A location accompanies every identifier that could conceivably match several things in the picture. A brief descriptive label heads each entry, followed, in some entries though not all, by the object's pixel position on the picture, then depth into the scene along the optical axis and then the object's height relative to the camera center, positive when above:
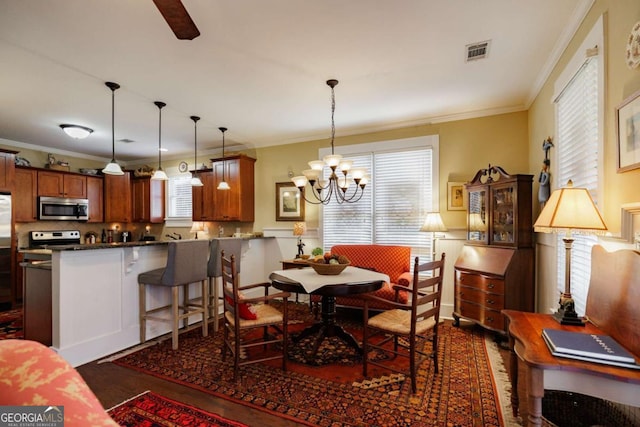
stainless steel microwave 5.43 +0.09
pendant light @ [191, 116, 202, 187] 4.35 +1.26
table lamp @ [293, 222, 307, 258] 4.91 -0.26
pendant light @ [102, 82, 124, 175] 3.25 +0.50
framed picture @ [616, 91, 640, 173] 1.49 +0.40
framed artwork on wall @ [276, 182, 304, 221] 5.21 +0.18
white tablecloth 2.65 -0.59
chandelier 3.09 +0.44
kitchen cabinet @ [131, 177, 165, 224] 6.45 +0.28
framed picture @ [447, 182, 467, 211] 4.12 +0.21
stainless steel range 5.44 -0.43
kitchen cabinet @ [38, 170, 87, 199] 5.46 +0.53
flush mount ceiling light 4.44 +1.18
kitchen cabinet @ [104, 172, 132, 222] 6.43 +0.33
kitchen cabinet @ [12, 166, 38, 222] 5.11 +0.32
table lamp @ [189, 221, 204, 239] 6.08 -0.26
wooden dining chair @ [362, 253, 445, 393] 2.39 -0.90
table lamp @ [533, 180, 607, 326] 1.65 -0.03
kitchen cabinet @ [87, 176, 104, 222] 6.16 +0.32
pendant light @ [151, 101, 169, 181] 3.75 +1.30
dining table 2.63 -0.62
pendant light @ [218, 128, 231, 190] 4.72 +0.43
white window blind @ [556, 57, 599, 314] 2.09 +0.48
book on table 1.20 -0.55
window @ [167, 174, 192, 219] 6.35 +0.35
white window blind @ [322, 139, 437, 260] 4.38 +0.10
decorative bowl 2.92 -0.51
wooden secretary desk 3.25 -0.47
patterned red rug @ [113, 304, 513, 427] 2.08 -1.34
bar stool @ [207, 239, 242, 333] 3.66 -0.58
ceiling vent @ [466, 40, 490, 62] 2.54 +1.35
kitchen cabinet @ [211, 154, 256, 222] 5.36 +0.41
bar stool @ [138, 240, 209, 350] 3.13 -0.64
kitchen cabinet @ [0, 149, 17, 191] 4.80 +0.69
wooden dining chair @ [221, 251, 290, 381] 2.51 -0.89
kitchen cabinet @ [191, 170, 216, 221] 5.69 +0.28
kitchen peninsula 2.75 -0.80
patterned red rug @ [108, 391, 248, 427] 2.02 -1.34
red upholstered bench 3.72 -0.67
